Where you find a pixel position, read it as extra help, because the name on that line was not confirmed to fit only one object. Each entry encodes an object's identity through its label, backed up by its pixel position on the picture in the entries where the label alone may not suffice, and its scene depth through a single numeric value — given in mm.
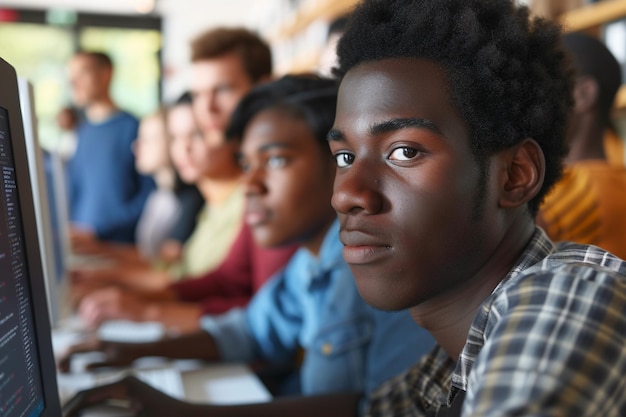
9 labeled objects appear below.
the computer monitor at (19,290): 604
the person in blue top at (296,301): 1019
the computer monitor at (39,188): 1016
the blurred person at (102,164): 3492
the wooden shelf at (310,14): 3133
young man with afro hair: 610
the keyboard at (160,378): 1225
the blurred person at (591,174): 1285
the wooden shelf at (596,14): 1781
